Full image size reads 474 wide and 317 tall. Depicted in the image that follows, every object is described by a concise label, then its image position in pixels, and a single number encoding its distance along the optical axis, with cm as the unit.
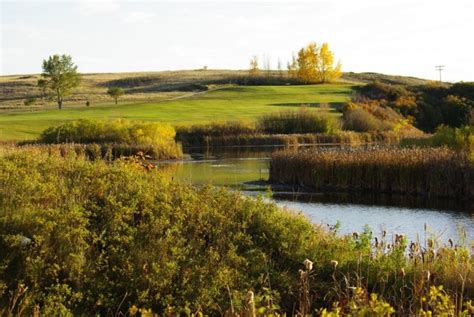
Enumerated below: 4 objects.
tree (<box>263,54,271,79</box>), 14075
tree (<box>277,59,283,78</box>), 13938
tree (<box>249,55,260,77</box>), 14550
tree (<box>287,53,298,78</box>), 13132
